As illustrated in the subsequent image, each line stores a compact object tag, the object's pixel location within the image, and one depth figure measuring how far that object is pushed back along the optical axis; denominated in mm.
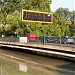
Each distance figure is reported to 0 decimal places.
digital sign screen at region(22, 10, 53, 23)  41375
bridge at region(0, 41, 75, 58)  26719
